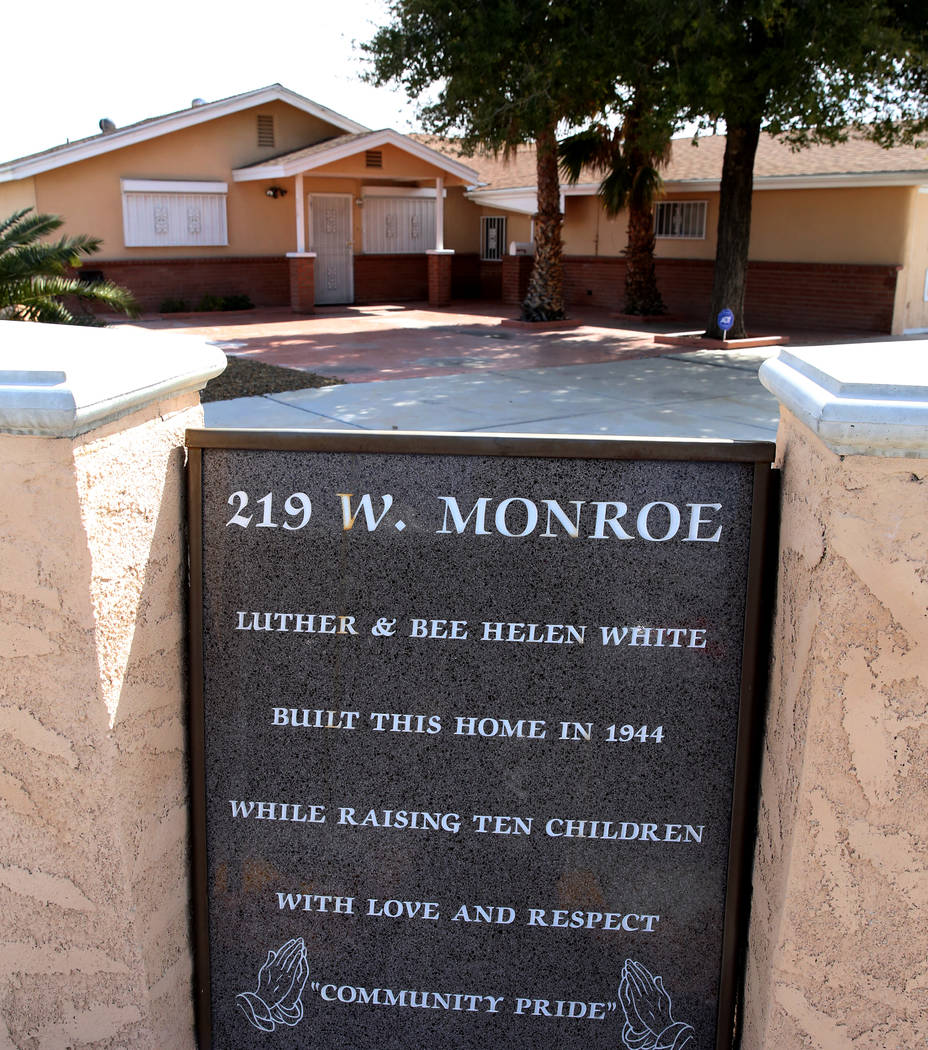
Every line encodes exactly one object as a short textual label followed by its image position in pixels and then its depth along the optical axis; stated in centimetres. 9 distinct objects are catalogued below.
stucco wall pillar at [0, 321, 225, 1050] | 204
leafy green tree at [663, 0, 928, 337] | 1226
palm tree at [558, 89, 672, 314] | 2080
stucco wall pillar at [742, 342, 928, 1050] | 188
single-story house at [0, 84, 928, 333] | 2038
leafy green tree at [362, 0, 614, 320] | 1388
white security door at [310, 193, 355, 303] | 2559
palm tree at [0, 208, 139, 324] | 1184
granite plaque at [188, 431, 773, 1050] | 224
